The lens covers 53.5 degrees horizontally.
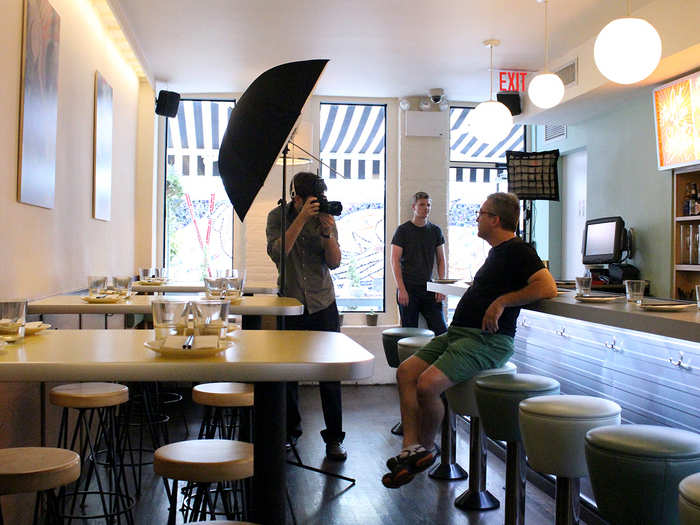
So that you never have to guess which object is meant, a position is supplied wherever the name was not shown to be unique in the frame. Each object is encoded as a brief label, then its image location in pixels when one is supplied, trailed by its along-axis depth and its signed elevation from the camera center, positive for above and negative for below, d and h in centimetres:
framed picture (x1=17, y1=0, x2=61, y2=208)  313 +78
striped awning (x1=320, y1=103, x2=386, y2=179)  753 +142
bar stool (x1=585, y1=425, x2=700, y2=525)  163 -48
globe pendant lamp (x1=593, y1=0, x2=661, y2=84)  352 +114
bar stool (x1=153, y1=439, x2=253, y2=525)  186 -53
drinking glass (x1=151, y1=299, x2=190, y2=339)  152 -11
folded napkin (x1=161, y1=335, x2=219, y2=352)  148 -16
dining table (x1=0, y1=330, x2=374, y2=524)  139 -20
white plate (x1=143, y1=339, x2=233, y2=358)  148 -18
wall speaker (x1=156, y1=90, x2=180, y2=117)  649 +155
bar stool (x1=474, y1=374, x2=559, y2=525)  249 -52
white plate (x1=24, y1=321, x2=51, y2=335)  188 -17
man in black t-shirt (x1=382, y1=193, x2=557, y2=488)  286 -31
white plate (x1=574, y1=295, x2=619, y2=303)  274 -11
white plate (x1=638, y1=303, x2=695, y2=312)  230 -12
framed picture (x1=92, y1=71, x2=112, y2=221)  464 +81
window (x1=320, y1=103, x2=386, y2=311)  761 +67
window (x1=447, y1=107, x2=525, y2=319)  773 +96
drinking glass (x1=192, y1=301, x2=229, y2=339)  153 -11
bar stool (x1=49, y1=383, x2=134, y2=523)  278 -55
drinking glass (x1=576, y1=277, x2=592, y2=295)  301 -6
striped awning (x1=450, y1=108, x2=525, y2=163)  773 +140
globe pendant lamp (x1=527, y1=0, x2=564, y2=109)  471 +123
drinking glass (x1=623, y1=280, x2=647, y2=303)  267 -7
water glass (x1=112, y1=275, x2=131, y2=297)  332 -8
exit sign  640 +178
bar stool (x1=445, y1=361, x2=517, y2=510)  327 -100
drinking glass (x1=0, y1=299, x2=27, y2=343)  175 -13
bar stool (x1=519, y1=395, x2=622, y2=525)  209 -49
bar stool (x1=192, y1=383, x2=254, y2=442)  266 -49
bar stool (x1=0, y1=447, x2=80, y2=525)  175 -52
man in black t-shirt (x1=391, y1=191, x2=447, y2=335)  589 +5
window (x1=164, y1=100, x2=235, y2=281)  736 +78
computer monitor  586 +27
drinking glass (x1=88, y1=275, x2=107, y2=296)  309 -8
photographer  381 -4
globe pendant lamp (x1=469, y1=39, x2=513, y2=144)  549 +120
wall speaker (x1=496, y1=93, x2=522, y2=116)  668 +165
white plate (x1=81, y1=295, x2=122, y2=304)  302 -14
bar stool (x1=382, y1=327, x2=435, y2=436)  405 -40
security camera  704 +180
